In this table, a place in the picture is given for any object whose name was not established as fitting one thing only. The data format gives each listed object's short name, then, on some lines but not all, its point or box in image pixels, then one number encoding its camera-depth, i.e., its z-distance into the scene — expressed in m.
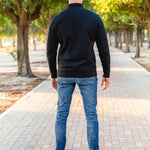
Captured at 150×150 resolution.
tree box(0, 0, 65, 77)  15.88
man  4.43
